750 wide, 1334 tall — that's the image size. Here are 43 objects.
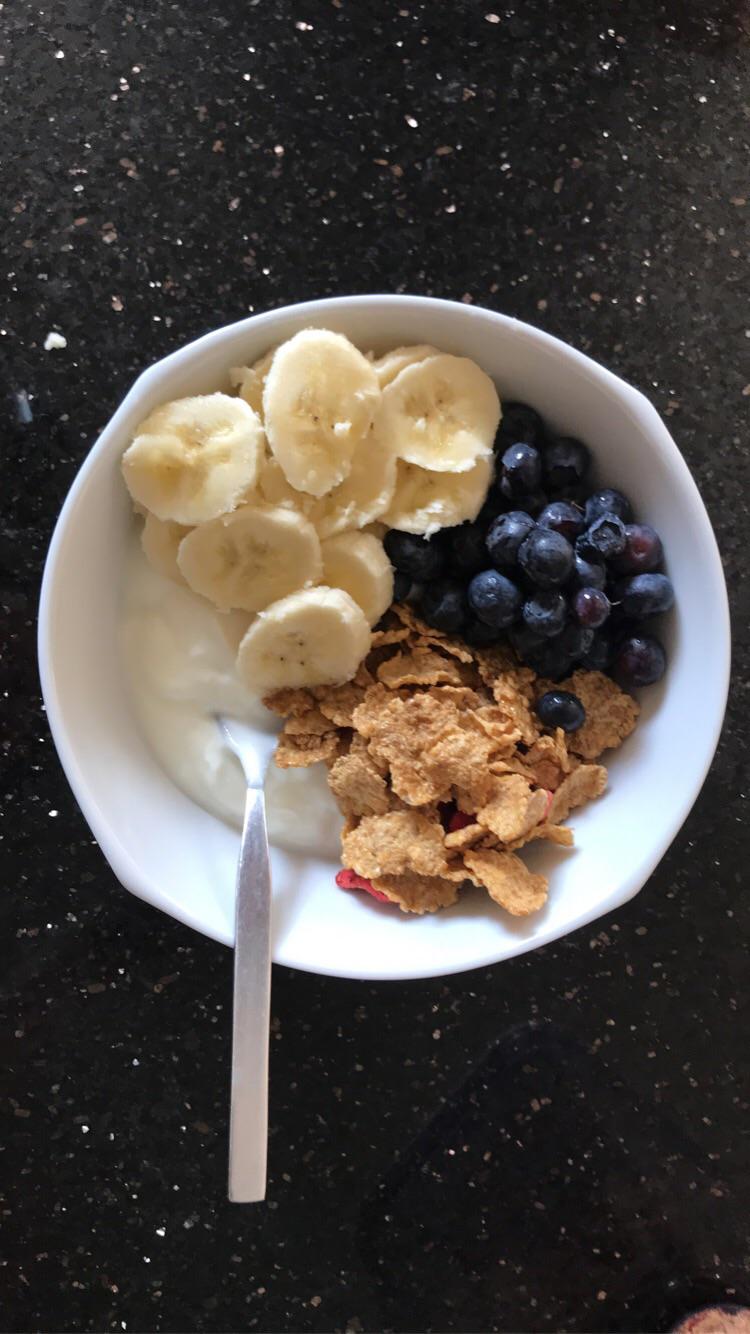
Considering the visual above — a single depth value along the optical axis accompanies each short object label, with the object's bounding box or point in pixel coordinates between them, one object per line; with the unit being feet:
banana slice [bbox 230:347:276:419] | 0.94
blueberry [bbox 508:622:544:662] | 0.96
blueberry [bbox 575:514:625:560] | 0.95
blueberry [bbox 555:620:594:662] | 0.96
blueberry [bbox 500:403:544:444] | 0.97
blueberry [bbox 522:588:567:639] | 0.94
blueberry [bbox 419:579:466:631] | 0.98
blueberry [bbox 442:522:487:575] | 0.97
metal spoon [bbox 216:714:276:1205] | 0.97
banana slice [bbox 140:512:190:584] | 0.97
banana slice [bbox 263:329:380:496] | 0.91
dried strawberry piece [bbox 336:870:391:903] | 1.00
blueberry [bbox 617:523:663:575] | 0.95
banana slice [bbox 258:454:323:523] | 0.94
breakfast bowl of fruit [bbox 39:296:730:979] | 0.93
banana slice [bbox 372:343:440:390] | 0.95
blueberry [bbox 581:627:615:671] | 0.98
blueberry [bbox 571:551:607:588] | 0.94
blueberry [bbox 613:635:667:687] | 0.97
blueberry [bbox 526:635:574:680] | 0.96
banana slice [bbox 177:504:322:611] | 0.94
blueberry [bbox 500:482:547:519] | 0.97
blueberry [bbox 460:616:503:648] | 0.98
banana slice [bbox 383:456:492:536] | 0.95
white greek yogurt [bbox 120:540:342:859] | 1.01
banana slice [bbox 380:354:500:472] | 0.95
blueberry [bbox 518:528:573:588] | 0.92
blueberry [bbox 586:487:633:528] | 0.96
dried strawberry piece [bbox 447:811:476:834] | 0.98
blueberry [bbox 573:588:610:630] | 0.93
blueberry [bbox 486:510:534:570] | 0.94
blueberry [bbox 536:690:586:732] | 0.97
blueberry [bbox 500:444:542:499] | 0.95
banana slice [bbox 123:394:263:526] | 0.92
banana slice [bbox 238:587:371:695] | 0.94
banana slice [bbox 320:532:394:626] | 0.95
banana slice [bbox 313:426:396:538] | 0.95
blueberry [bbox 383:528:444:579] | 0.96
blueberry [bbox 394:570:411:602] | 0.99
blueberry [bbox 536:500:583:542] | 0.95
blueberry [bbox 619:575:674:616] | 0.95
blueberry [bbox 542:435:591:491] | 0.97
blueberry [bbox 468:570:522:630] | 0.95
